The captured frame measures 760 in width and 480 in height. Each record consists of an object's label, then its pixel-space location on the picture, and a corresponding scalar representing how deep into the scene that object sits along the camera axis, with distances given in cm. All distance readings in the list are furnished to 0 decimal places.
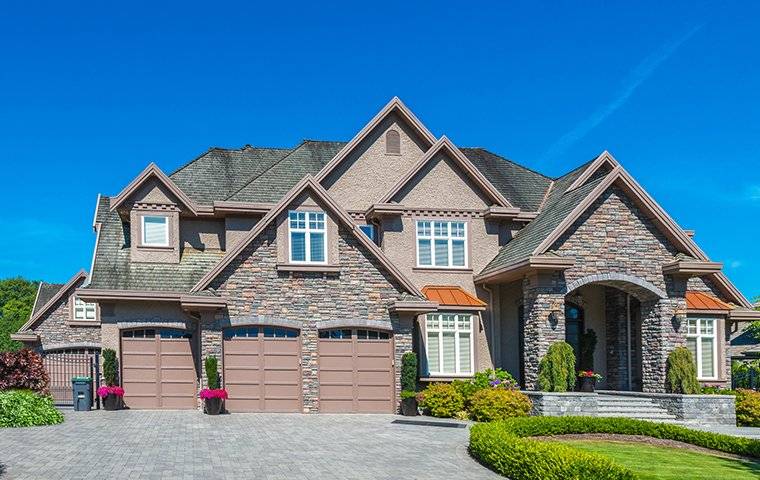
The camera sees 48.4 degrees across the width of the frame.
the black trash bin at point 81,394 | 2580
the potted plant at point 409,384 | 2541
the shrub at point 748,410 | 2520
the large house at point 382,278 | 2556
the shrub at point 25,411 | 2081
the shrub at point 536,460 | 1319
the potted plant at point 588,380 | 2616
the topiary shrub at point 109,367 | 2595
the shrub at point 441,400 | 2486
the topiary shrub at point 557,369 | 2431
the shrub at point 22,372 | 2445
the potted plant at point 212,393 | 2425
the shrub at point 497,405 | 2386
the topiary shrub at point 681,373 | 2514
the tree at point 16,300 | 8236
